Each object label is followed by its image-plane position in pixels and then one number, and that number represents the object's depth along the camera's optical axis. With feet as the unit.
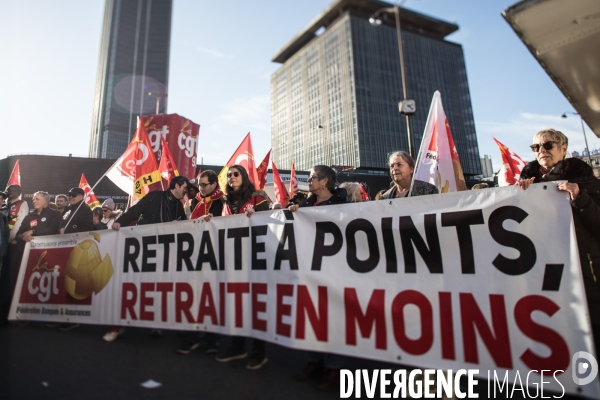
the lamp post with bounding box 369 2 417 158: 36.14
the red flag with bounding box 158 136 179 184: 22.20
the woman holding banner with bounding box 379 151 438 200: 10.72
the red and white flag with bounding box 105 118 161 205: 20.12
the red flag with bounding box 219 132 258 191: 21.15
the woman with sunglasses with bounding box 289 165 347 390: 8.98
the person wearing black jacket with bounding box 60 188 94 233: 16.62
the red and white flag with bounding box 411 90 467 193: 12.12
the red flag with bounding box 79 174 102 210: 29.71
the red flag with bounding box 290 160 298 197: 35.50
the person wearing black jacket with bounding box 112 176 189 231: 14.25
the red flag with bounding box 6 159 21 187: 27.89
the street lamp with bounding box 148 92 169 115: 82.06
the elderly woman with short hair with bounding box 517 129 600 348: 7.09
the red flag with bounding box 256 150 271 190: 30.54
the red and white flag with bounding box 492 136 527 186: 22.95
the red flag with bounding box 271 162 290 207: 32.58
